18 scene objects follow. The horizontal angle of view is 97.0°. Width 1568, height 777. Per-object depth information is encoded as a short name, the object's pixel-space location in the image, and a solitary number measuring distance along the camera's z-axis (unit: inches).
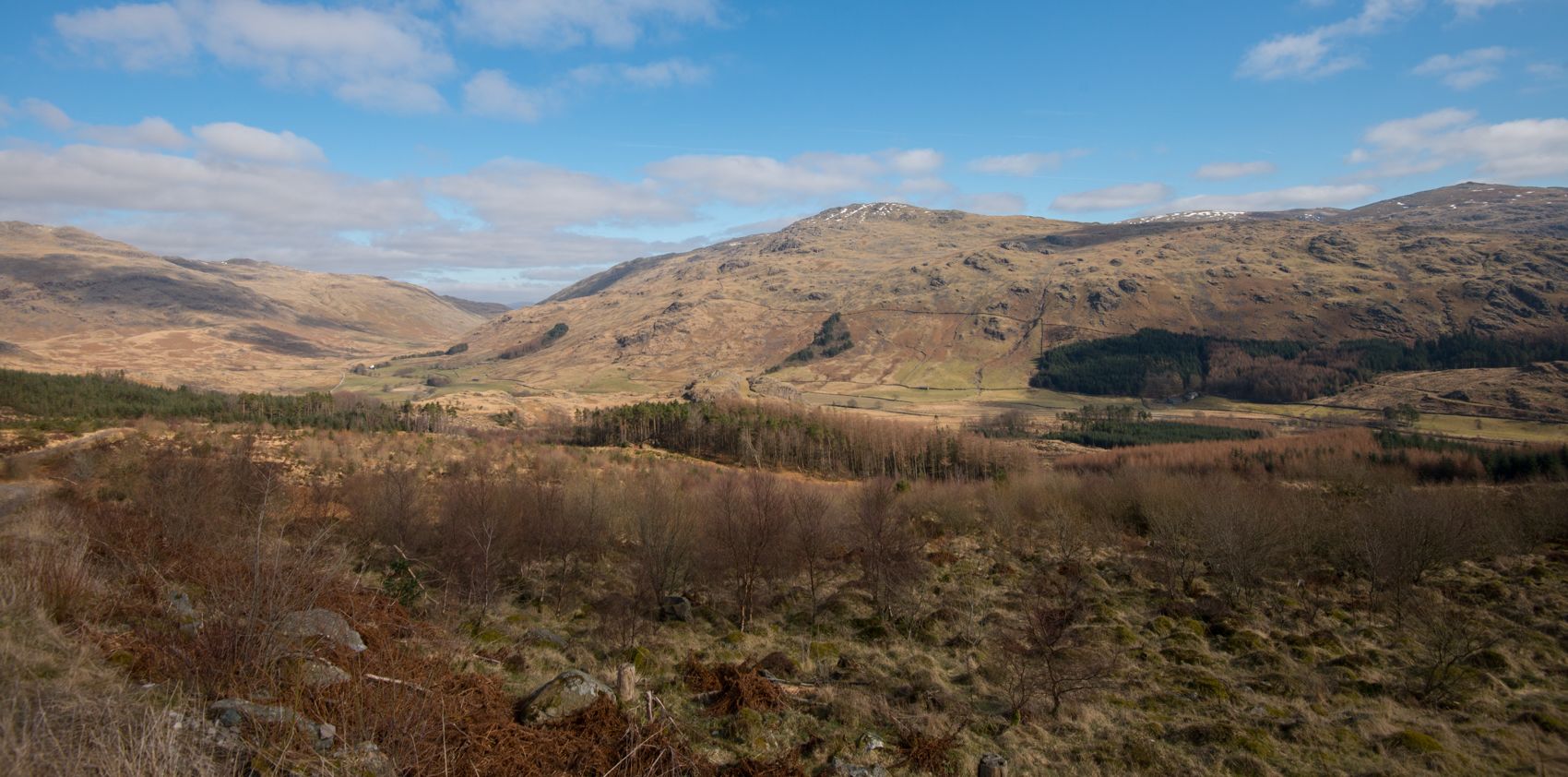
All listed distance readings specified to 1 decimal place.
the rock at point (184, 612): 427.2
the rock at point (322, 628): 389.1
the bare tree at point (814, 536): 1302.9
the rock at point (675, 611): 1150.3
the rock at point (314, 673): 363.6
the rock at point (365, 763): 299.7
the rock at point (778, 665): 837.2
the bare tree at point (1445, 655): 791.7
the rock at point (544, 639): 842.8
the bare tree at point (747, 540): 1212.5
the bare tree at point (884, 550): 1207.6
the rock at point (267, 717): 316.8
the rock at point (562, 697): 455.5
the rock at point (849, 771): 546.3
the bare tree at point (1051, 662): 698.8
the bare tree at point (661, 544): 1122.0
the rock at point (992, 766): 567.5
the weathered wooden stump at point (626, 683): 516.4
